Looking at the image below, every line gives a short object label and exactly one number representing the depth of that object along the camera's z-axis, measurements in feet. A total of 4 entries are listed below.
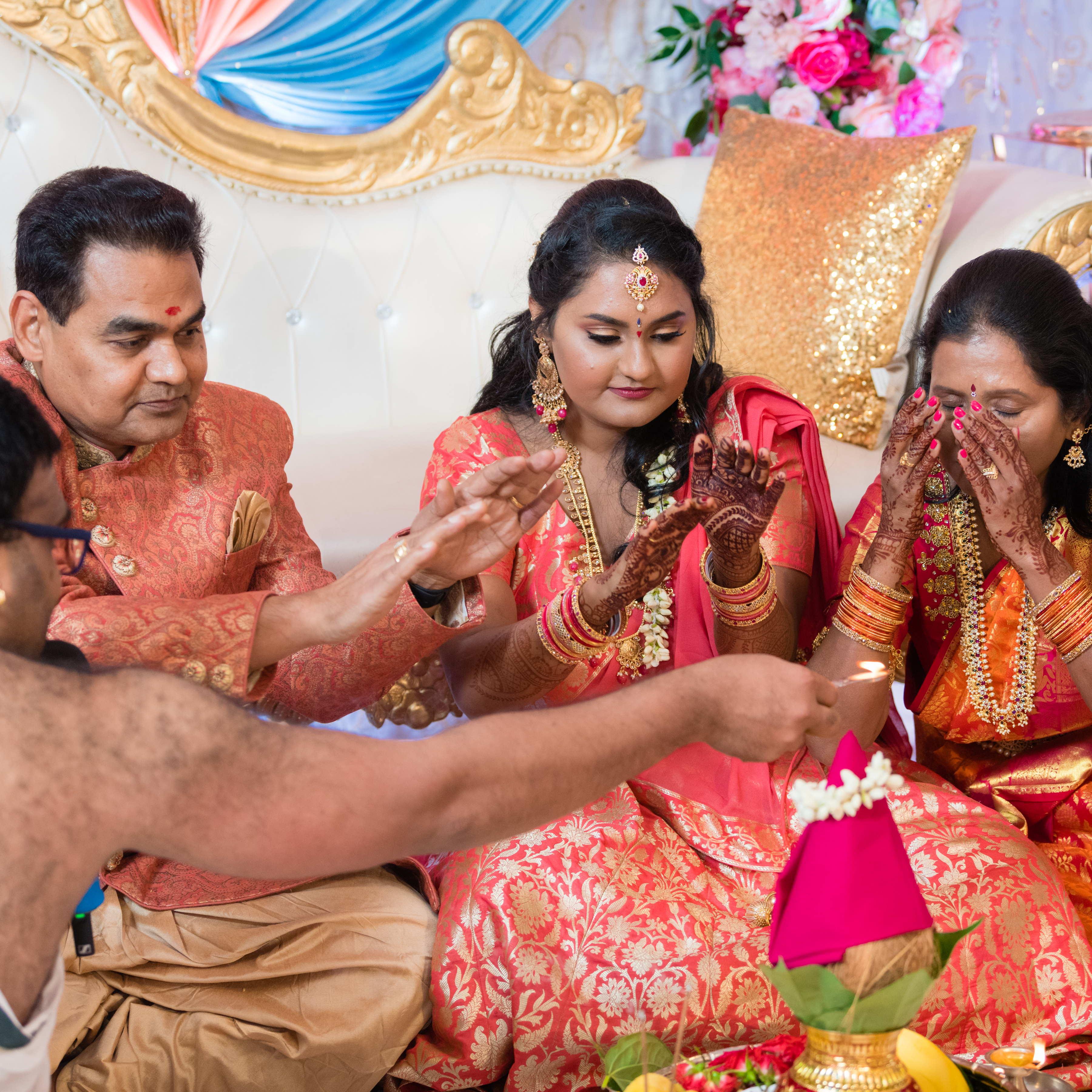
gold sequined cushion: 11.81
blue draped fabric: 13.16
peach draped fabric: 12.40
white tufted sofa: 11.36
